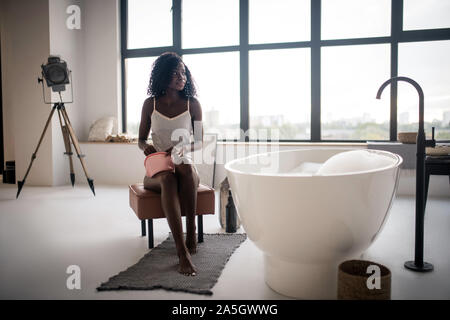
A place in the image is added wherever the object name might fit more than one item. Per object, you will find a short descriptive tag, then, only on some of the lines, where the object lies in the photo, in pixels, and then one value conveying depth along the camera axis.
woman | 2.12
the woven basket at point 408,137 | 3.71
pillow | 4.99
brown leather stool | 2.20
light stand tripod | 4.01
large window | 4.26
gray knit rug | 1.72
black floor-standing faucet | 1.91
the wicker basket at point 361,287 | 1.37
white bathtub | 1.45
